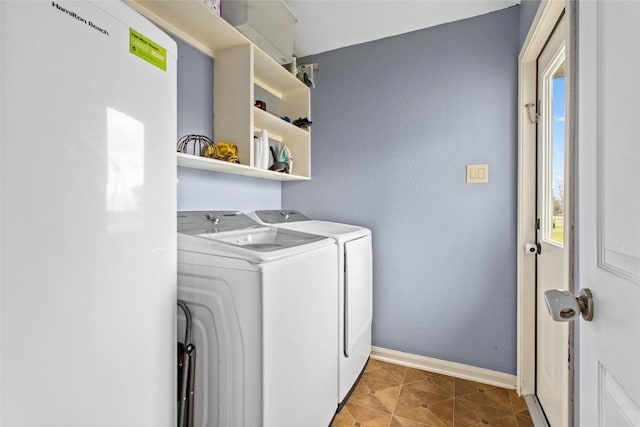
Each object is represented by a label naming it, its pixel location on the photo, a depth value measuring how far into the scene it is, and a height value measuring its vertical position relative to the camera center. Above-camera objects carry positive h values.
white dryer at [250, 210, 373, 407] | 1.66 -0.47
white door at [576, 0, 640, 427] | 0.48 +0.00
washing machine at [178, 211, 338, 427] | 1.04 -0.43
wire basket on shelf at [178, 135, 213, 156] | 1.67 +0.38
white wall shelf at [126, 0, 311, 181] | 1.48 +0.90
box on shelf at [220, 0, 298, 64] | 1.71 +1.13
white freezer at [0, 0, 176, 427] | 0.61 -0.01
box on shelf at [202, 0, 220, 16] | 1.49 +1.03
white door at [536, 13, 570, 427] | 1.43 -0.04
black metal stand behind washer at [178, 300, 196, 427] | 1.11 -0.61
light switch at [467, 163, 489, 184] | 1.97 +0.24
